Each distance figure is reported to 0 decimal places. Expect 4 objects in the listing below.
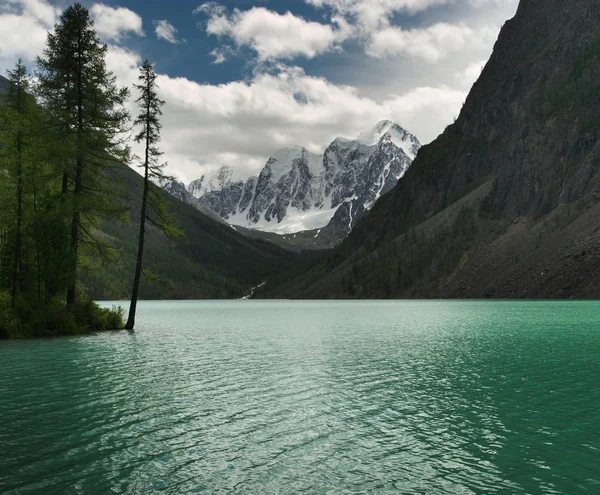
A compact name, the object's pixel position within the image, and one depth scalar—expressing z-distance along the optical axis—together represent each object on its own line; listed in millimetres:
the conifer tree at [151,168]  51750
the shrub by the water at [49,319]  43094
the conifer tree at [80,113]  44812
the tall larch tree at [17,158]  42219
